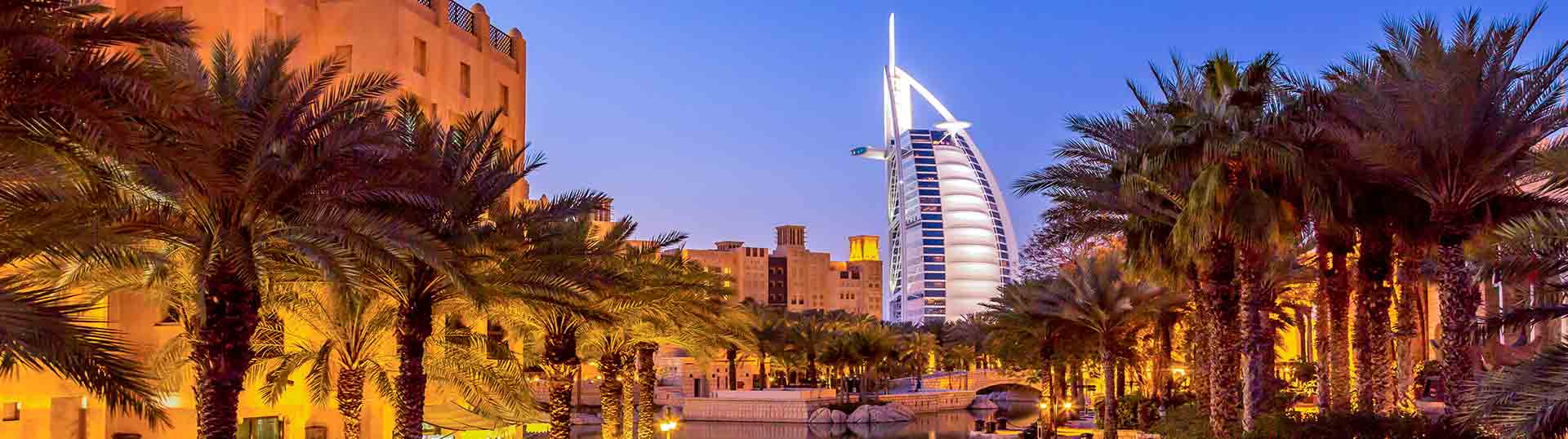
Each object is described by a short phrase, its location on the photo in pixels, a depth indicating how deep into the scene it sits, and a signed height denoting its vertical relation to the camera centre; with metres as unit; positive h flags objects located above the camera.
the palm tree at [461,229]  18.56 +1.68
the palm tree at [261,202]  14.40 +1.57
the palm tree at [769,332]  64.81 +0.93
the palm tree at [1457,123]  18.11 +2.93
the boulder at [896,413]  62.44 -2.77
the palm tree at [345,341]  21.27 +0.20
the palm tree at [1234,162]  20.70 +2.79
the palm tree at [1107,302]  37.06 +1.28
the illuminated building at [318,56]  23.38 +6.84
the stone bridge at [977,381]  80.93 -1.82
